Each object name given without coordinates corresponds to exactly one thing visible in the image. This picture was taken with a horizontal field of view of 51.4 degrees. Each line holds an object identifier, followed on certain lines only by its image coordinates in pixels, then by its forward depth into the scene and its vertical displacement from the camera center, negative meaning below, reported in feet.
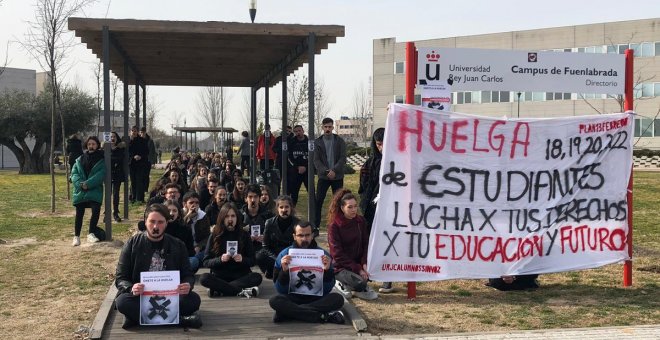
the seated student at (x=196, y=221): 27.96 -2.72
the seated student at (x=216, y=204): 32.60 -2.36
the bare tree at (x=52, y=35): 52.80 +9.43
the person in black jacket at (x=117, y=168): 44.32 -0.84
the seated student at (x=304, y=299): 20.57 -4.42
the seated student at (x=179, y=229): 25.81 -2.82
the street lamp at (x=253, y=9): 39.22 +8.37
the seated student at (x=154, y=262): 19.92 -3.15
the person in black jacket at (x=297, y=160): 43.42 -0.32
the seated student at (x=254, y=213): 30.01 -2.60
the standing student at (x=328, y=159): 36.06 -0.22
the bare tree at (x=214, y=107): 172.82 +12.25
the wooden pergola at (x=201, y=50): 34.04 +6.47
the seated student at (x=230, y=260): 23.79 -3.73
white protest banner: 23.65 -1.45
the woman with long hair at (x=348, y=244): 24.11 -3.18
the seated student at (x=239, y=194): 35.81 -2.09
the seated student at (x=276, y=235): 27.12 -3.19
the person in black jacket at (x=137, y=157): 51.44 -0.14
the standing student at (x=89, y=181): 34.37 -1.30
